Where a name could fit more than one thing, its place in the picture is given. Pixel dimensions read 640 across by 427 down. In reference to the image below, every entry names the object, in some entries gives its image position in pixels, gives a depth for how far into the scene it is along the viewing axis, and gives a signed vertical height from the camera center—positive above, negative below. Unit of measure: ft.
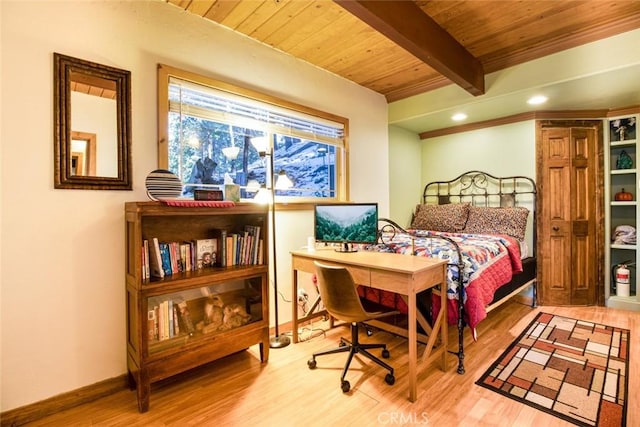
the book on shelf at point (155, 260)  6.34 -0.96
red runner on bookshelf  6.05 +0.21
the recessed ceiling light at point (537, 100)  10.32 +3.82
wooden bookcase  5.84 -1.93
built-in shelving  11.17 +0.42
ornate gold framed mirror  5.81 +1.78
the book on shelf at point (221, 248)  7.43 -0.86
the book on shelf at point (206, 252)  7.22 -0.93
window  7.38 +2.16
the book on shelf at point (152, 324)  6.31 -2.29
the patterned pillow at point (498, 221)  11.52 -0.39
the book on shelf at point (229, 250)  7.51 -0.91
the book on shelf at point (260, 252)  7.82 -1.00
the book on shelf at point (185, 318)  6.93 -2.40
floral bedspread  7.23 -1.38
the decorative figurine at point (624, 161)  11.39 +1.82
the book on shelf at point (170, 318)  6.66 -2.27
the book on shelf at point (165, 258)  6.49 -0.94
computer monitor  8.02 -0.30
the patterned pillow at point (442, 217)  12.82 -0.25
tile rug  5.74 -3.67
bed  7.27 -0.92
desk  6.01 -1.36
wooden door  11.61 -0.37
